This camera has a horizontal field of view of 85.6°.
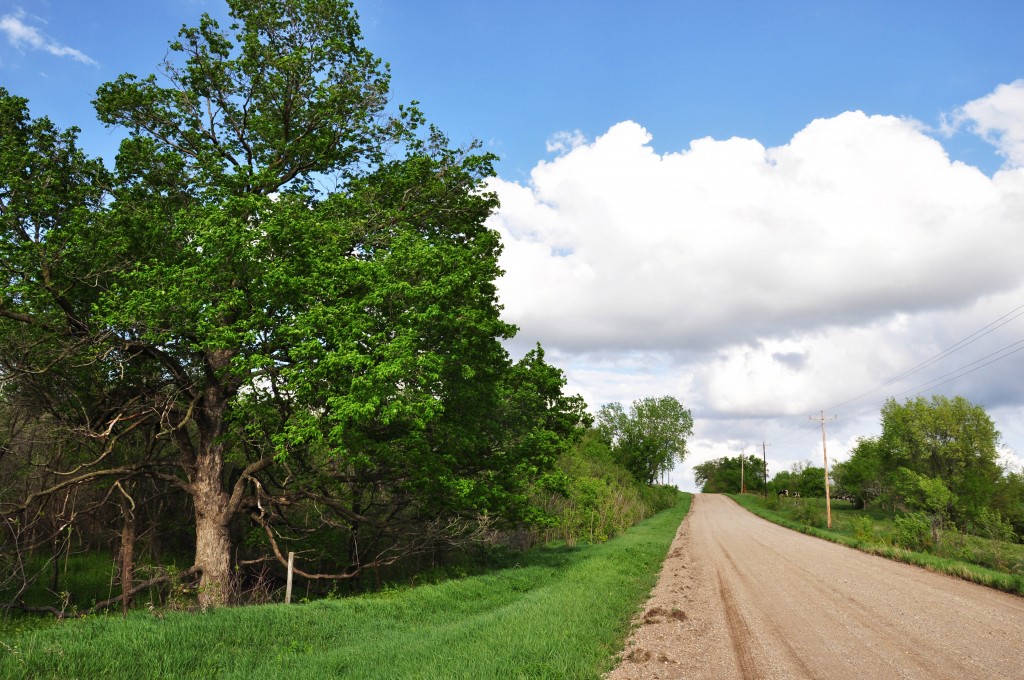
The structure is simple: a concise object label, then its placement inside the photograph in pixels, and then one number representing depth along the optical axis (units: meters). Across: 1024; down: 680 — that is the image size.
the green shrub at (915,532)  25.89
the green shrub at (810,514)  46.72
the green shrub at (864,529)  30.56
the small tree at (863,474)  77.38
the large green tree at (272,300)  13.87
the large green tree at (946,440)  60.78
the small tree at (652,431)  94.12
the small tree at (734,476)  136.00
